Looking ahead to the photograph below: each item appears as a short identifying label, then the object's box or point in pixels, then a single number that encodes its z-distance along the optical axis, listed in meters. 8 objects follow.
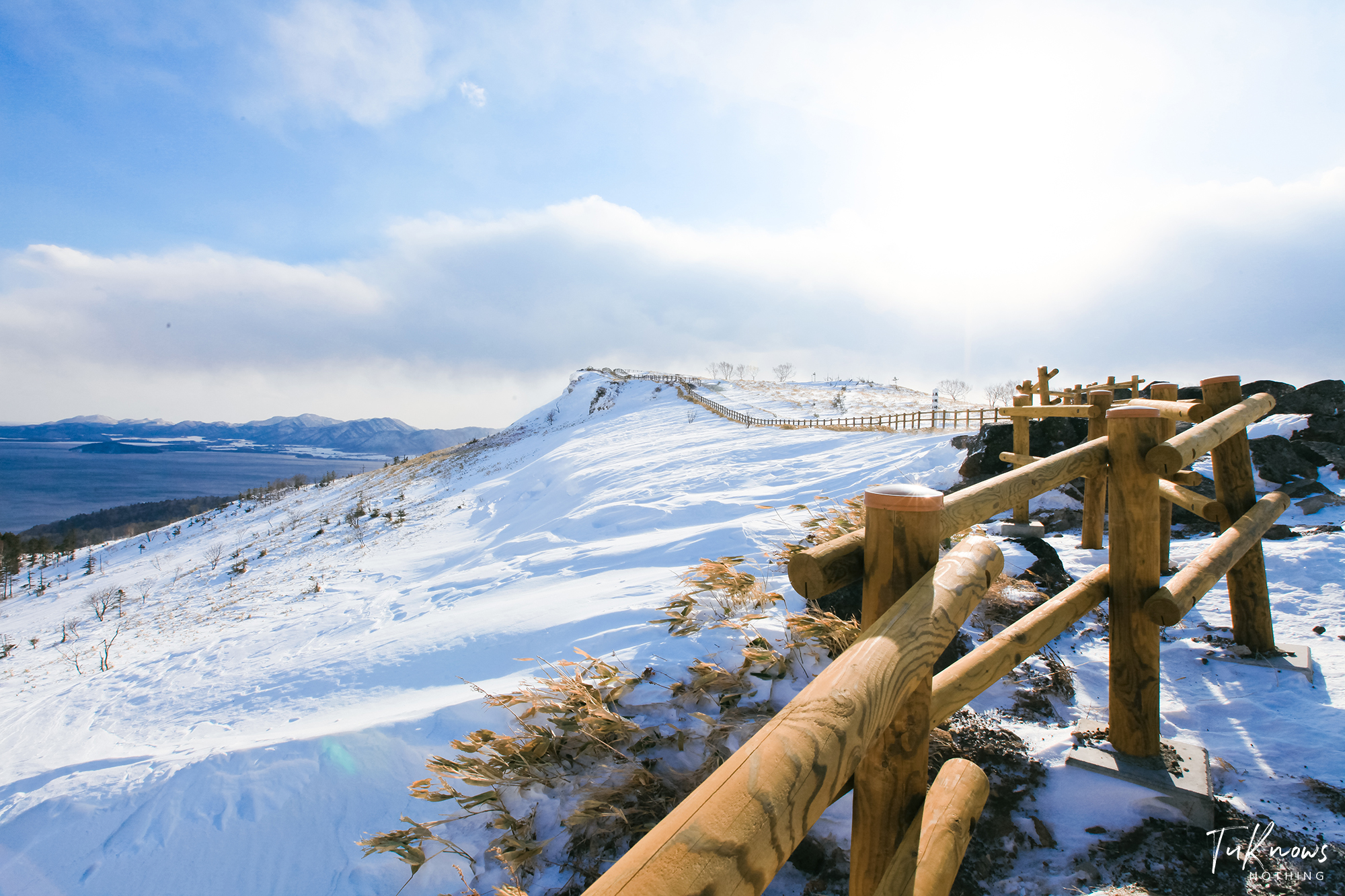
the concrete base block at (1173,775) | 2.68
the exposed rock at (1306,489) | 8.02
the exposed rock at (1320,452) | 9.12
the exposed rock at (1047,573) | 5.41
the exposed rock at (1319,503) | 7.63
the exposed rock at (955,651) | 4.11
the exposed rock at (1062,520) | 8.46
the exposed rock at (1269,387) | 12.05
